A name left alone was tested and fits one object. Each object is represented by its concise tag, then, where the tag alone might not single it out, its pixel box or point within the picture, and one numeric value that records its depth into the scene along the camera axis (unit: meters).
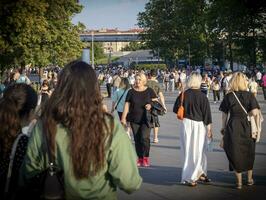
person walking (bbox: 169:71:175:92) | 33.18
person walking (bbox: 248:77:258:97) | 18.27
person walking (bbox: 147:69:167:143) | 9.78
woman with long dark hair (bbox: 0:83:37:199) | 2.81
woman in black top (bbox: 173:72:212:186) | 6.36
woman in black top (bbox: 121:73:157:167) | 7.66
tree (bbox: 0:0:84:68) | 29.10
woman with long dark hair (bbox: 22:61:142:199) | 2.46
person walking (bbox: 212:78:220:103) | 21.31
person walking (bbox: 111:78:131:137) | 9.64
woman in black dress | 6.08
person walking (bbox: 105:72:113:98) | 27.35
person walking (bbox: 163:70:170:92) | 34.39
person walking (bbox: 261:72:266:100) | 21.88
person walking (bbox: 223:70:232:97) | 20.99
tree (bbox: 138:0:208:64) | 56.15
